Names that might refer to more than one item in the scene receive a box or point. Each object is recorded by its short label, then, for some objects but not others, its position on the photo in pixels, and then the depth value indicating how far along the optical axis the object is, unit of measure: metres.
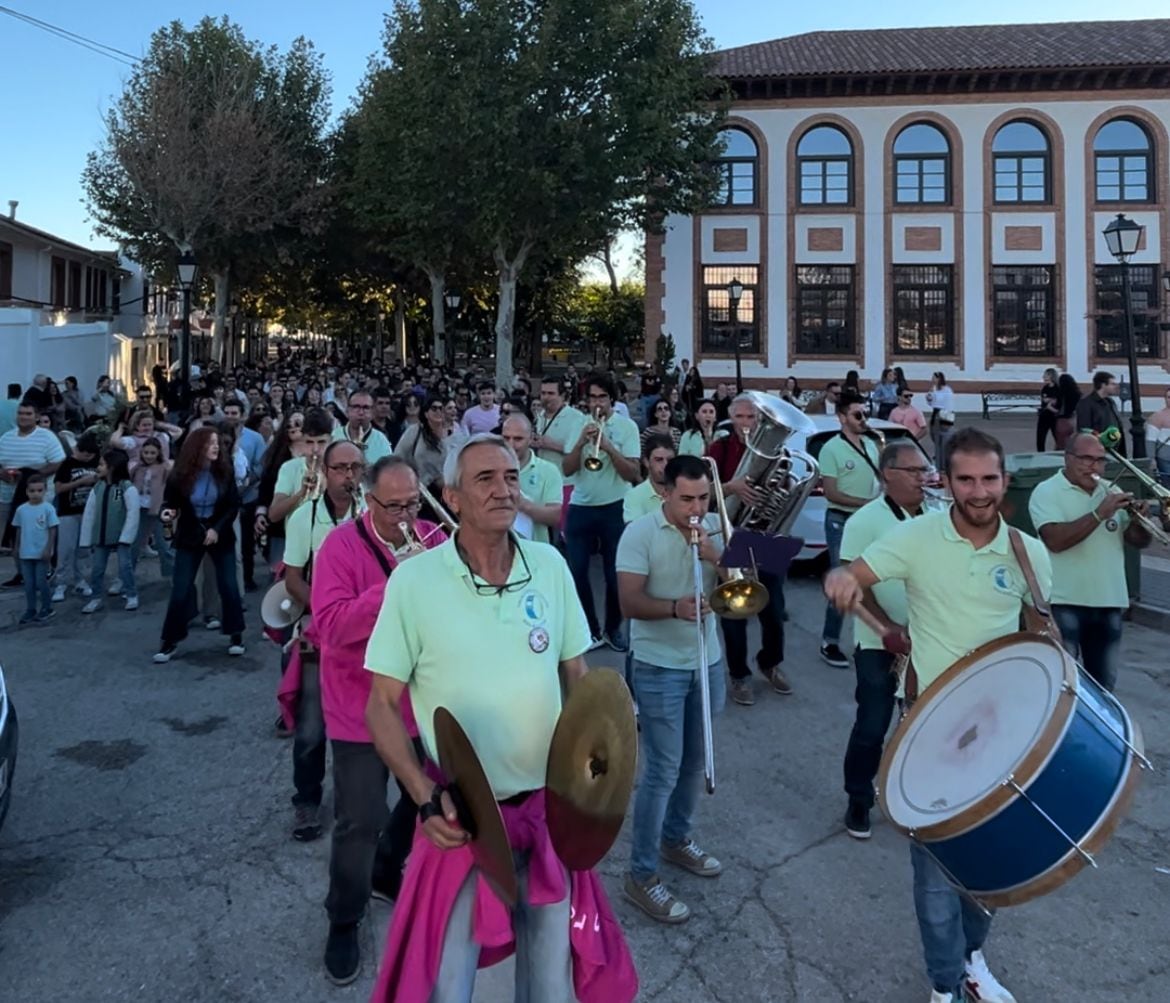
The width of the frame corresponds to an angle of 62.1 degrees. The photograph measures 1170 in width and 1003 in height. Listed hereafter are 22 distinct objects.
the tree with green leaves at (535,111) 22.80
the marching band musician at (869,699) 4.42
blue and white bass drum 2.48
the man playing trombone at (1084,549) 5.12
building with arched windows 28.47
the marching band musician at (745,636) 6.34
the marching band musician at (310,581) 4.19
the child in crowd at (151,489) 9.04
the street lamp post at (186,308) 17.67
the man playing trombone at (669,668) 3.72
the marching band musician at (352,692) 3.33
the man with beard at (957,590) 3.06
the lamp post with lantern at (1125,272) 12.46
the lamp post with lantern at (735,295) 23.44
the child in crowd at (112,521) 8.64
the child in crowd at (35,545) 8.13
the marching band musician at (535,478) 6.15
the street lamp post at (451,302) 29.05
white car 9.27
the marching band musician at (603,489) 7.14
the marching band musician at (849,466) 6.89
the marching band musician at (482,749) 2.37
